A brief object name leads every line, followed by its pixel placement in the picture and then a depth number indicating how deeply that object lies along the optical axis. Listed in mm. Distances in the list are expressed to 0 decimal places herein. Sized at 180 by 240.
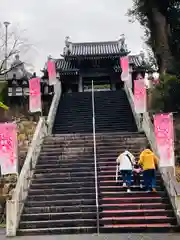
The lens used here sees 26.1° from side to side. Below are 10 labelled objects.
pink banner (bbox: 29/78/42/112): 21234
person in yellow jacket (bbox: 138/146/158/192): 12094
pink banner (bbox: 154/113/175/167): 12602
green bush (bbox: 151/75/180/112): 21078
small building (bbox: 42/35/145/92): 33375
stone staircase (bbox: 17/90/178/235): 10945
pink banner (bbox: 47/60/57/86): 27281
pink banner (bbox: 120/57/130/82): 27234
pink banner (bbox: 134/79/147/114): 19370
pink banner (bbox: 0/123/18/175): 12367
